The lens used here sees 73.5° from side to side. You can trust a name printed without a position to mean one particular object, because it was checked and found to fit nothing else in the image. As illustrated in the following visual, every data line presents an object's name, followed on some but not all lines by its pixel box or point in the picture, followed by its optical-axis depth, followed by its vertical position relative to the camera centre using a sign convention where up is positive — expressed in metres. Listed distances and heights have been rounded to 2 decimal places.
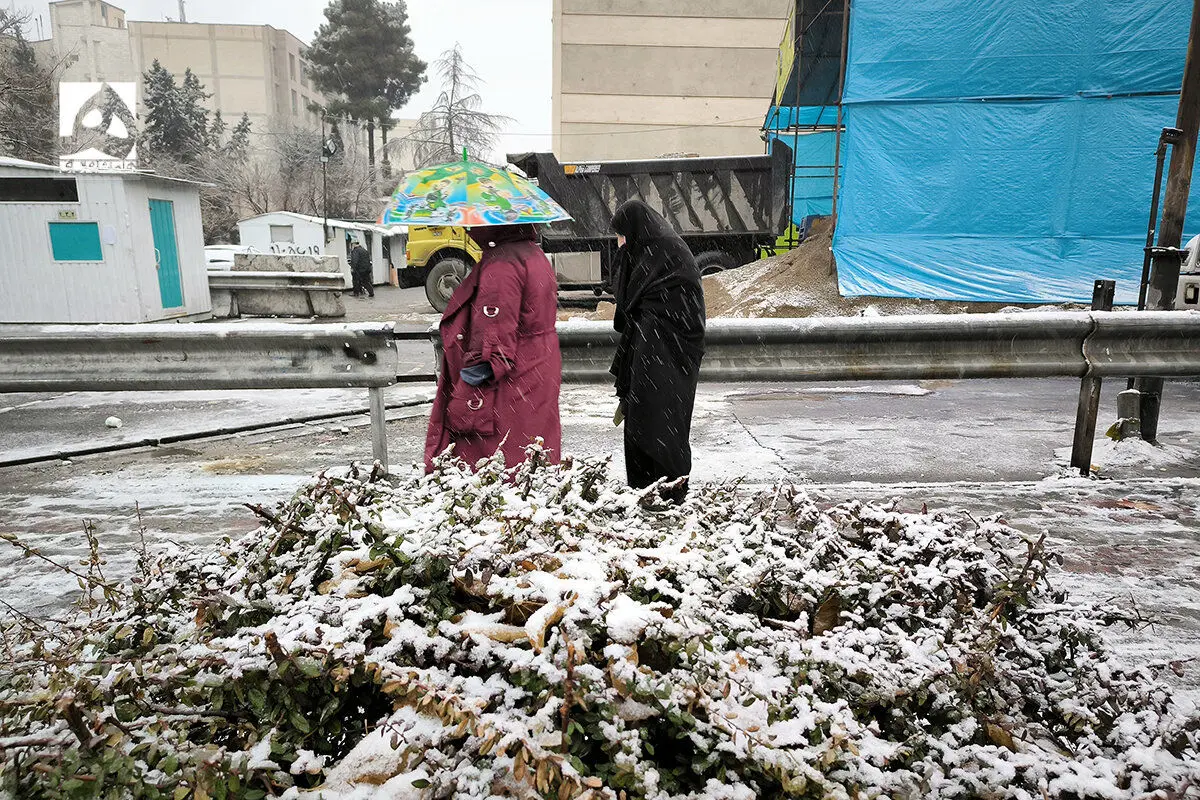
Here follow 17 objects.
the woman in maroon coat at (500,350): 3.57 -0.46
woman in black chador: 4.17 -0.47
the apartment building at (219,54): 78.69 +18.57
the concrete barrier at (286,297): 18.09 -1.15
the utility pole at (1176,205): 5.49 +0.29
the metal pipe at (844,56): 12.27 +2.96
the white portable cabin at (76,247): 14.81 -0.04
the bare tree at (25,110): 31.02 +5.36
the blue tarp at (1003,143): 11.30 +1.51
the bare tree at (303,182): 43.00 +3.59
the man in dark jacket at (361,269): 25.81 -0.74
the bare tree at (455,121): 41.00 +6.37
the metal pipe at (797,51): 16.22 +3.96
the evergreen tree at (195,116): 49.38 +7.96
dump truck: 17.44 +1.05
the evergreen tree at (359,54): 57.34 +13.61
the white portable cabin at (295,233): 31.27 +0.49
